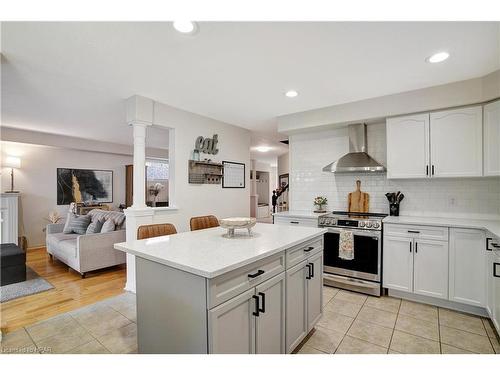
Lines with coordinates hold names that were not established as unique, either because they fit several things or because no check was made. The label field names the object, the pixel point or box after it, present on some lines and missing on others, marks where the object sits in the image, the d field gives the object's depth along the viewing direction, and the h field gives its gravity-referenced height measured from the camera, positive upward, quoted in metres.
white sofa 3.54 -0.96
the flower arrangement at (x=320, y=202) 3.87 -0.24
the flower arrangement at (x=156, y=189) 4.89 -0.03
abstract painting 5.77 +0.04
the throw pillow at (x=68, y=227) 4.47 -0.74
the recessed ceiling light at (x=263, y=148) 6.66 +1.09
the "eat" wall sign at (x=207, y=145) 3.69 +0.67
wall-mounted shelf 3.63 +0.24
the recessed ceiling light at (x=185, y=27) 1.67 +1.13
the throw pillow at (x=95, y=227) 3.96 -0.65
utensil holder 3.30 -0.30
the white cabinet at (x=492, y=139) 2.48 +0.50
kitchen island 1.20 -0.61
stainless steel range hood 3.29 +0.39
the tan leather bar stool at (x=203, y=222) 2.51 -0.38
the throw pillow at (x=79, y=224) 4.36 -0.66
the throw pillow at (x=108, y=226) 3.87 -0.62
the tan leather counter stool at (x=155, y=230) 2.04 -0.38
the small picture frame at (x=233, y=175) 4.25 +0.23
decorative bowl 1.86 -0.28
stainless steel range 2.91 -0.85
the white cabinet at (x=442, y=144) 2.57 +0.50
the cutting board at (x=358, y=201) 3.59 -0.21
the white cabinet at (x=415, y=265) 2.61 -0.88
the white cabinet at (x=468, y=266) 2.40 -0.81
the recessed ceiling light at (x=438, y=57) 2.09 +1.15
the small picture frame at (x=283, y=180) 7.89 +0.24
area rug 2.94 -1.31
